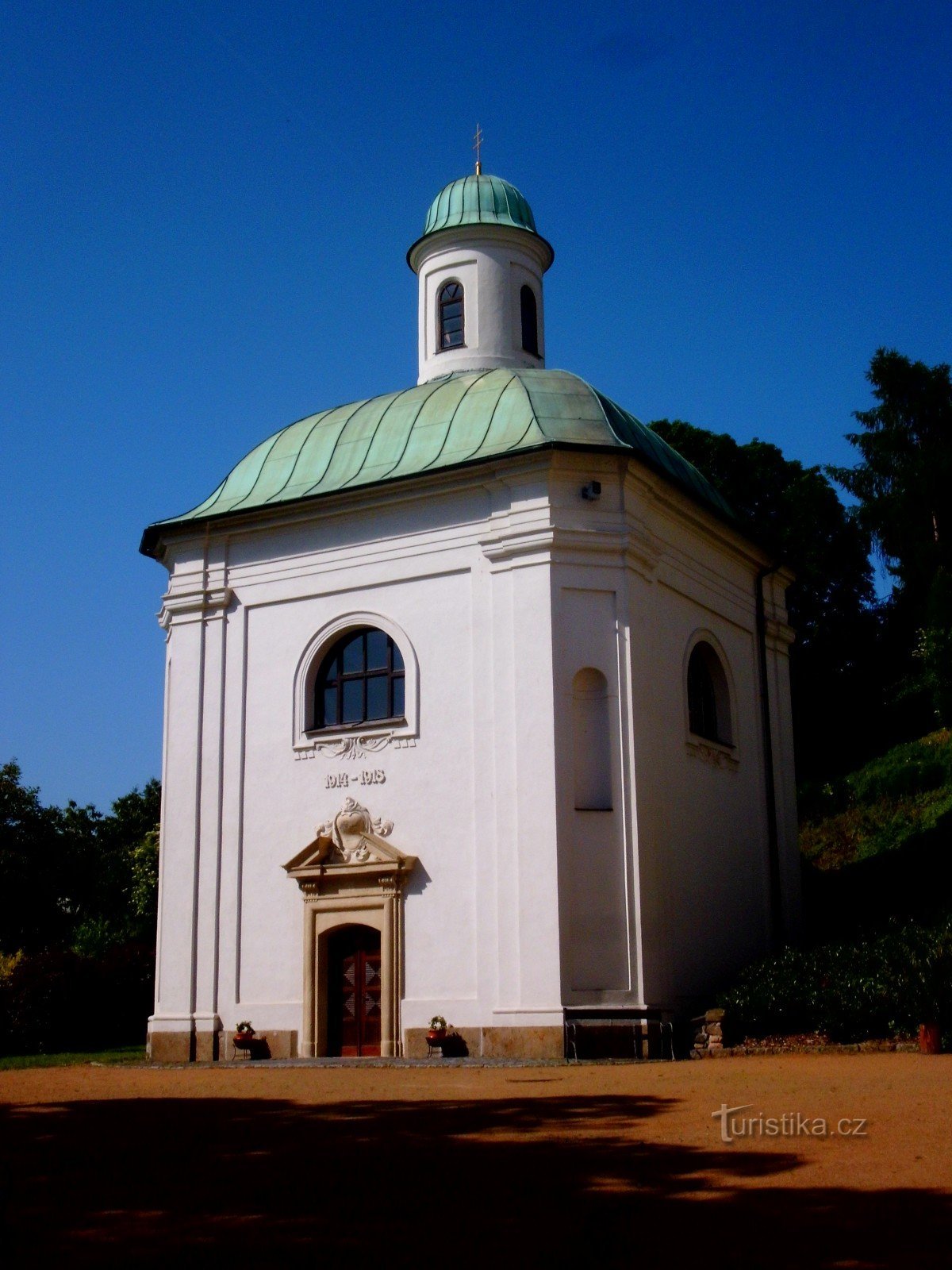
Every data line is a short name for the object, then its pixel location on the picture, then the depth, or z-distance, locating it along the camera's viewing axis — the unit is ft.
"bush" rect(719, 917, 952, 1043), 51.19
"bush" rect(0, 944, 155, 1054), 84.12
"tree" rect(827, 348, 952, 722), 125.59
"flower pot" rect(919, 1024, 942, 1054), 48.52
